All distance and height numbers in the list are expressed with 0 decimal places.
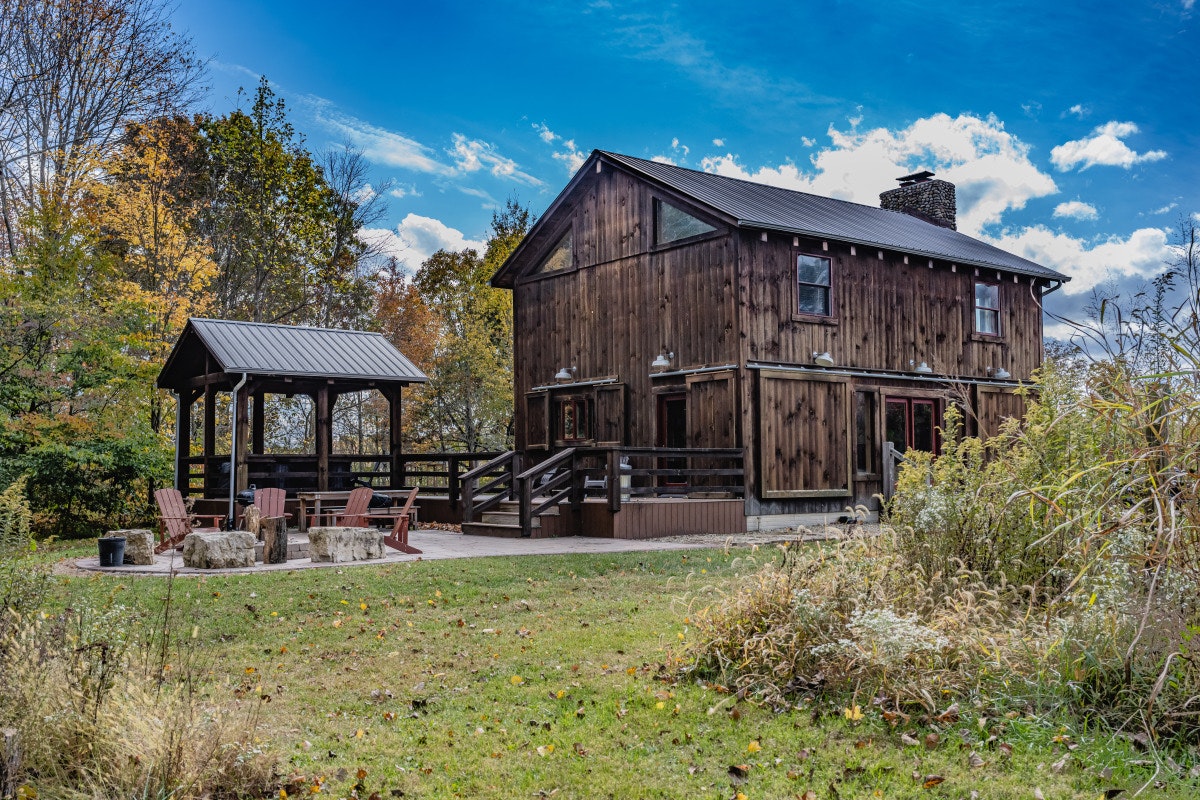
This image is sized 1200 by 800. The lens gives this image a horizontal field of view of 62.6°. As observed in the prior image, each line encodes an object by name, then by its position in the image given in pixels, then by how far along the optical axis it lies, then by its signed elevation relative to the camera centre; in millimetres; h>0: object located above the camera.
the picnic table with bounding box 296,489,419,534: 16141 -648
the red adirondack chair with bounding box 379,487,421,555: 13227 -936
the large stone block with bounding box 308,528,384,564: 12055 -972
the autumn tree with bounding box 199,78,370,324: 28078 +7201
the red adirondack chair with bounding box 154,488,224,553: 13078 -670
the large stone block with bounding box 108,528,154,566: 11836 -948
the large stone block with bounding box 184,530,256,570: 11422 -976
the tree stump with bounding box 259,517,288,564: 11992 -903
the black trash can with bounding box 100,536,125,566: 11523 -976
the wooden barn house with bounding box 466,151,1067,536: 16609 +2285
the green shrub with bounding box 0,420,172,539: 16672 -58
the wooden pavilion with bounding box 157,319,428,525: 16828 +1556
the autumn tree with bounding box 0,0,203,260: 21156 +8598
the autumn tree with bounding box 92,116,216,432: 20781 +5216
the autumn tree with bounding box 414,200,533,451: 32281 +3890
